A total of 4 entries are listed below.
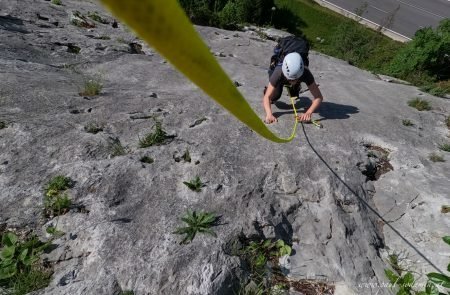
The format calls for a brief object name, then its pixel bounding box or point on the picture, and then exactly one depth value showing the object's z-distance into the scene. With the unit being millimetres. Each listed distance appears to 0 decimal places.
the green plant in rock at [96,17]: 10781
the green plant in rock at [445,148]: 6438
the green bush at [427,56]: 16341
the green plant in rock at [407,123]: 7122
